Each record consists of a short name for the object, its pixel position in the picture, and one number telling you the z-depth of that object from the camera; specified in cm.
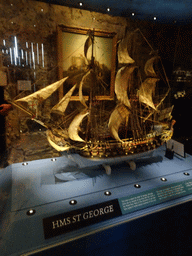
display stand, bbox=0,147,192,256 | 157
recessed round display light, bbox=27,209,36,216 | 177
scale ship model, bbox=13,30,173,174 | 258
